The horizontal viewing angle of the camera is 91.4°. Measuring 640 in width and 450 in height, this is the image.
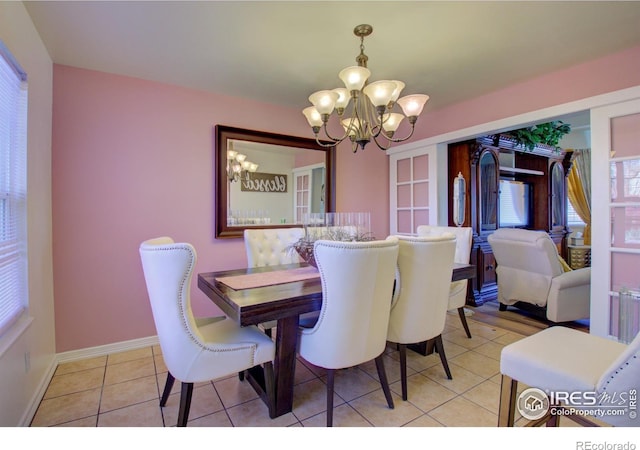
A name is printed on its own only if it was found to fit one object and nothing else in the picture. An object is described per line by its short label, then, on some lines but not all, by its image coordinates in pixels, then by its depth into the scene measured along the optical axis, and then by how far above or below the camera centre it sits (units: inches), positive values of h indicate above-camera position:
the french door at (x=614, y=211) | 92.4 +3.1
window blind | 64.4 +7.4
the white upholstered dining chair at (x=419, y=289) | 73.4 -16.5
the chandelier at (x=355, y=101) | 75.2 +31.6
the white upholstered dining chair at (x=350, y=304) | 60.1 -16.8
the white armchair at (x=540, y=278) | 120.9 -22.9
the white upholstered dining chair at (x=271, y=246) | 107.1 -8.5
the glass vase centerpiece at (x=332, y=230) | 87.6 -2.4
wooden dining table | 61.6 -16.9
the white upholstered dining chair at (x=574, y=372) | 42.6 -23.2
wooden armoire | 154.2 +17.7
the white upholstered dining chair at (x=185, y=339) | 57.2 -24.1
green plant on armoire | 160.1 +45.9
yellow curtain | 221.5 +24.9
